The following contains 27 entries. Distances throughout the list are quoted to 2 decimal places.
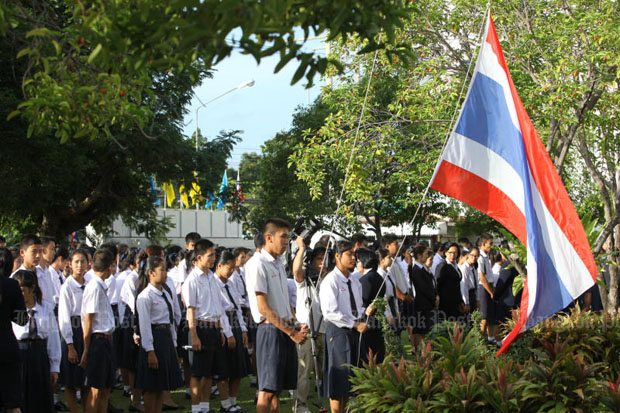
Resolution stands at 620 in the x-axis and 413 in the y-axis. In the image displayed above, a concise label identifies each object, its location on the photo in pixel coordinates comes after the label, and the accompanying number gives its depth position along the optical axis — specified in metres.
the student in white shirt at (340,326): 7.60
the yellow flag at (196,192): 19.50
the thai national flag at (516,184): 6.46
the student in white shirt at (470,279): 14.18
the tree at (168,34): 2.98
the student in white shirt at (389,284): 10.90
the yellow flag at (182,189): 19.12
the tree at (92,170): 13.51
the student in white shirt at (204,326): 8.32
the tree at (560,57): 11.17
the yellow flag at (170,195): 27.38
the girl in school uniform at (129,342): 9.18
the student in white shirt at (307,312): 8.41
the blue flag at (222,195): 21.35
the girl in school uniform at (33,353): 6.87
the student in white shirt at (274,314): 6.75
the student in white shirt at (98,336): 7.42
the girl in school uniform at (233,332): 8.85
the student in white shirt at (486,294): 14.19
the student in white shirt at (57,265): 9.10
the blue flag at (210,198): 19.81
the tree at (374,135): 12.38
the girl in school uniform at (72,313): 7.64
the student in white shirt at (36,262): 7.69
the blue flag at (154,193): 22.22
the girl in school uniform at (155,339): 7.77
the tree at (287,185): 32.91
